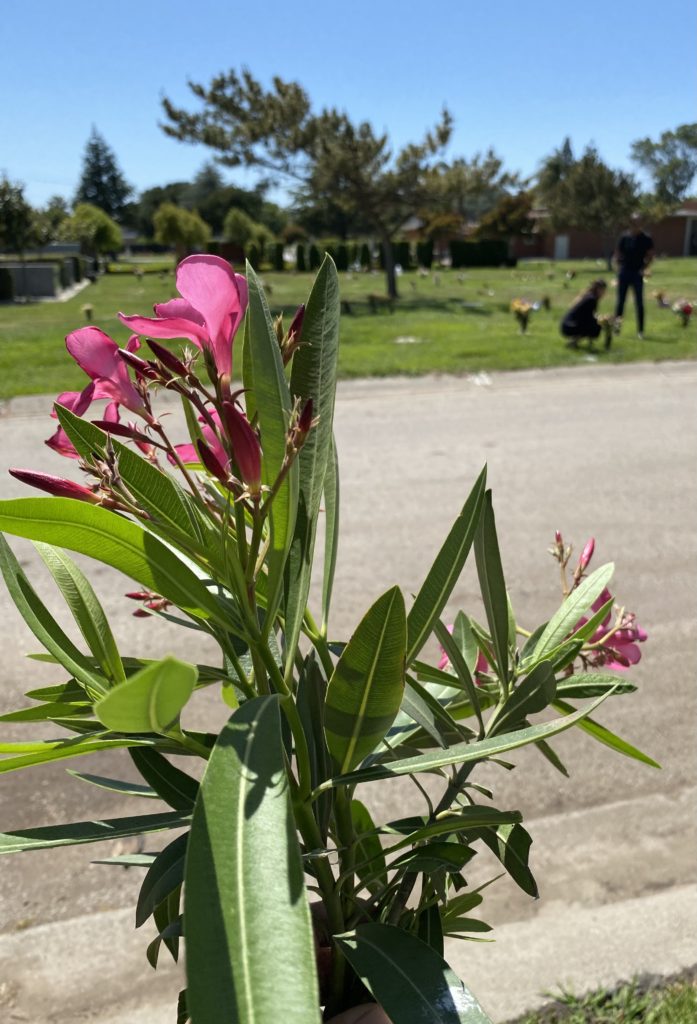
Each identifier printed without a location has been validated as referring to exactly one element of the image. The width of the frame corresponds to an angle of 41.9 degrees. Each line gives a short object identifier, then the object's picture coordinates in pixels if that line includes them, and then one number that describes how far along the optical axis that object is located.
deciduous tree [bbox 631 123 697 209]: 82.81
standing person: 12.23
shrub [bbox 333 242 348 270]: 34.59
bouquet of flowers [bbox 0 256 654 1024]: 0.54
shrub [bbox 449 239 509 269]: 41.19
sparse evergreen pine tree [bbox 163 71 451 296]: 19.14
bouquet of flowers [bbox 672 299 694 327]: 13.14
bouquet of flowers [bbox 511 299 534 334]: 13.21
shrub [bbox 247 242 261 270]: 35.48
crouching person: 11.34
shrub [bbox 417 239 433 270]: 37.81
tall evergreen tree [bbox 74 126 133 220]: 83.50
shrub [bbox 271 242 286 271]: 38.19
